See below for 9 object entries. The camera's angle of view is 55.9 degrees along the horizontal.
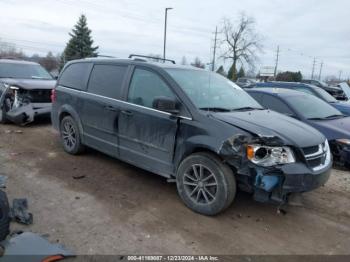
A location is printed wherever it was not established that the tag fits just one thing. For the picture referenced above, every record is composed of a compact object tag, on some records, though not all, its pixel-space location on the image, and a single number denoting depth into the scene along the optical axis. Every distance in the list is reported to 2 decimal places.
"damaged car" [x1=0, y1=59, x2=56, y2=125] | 8.12
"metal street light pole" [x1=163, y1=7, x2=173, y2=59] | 29.03
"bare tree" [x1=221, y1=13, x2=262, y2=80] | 53.34
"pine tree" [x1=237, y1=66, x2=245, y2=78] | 57.69
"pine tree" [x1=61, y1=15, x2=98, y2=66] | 44.28
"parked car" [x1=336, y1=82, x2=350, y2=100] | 13.10
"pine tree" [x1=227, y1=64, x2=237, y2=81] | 50.92
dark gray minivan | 3.71
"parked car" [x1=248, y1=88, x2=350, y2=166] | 6.16
